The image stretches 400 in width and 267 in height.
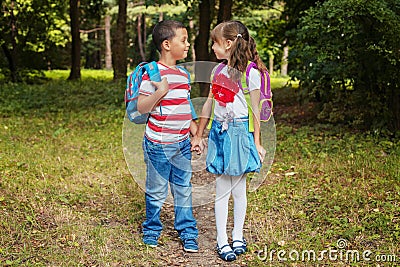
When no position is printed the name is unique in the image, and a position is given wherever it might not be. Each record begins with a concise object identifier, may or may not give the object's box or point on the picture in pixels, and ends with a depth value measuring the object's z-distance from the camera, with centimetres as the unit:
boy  464
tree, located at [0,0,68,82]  1916
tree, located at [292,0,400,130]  757
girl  455
